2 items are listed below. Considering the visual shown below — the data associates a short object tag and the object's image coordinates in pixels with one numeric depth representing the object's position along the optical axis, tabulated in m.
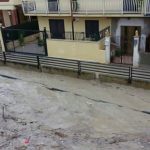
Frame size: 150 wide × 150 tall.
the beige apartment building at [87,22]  15.90
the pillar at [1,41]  19.14
